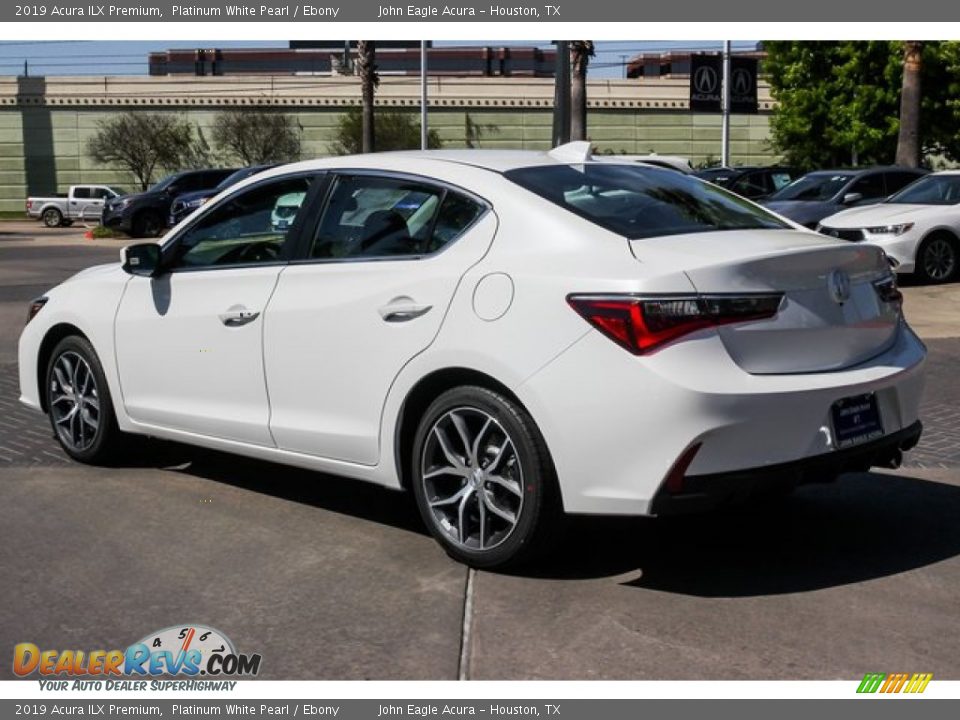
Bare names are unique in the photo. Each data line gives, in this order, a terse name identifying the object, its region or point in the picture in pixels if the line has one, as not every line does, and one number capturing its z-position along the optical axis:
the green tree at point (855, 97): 44.12
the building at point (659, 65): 97.94
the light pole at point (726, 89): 37.78
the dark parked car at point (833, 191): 18.50
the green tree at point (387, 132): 60.19
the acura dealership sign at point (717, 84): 36.19
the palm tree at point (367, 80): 46.28
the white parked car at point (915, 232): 16.03
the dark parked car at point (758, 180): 23.45
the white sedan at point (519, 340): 4.60
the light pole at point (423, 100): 50.02
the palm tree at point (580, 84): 35.59
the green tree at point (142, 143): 60.31
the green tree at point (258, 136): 61.03
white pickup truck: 47.34
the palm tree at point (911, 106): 26.95
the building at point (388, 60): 97.31
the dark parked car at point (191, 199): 29.72
